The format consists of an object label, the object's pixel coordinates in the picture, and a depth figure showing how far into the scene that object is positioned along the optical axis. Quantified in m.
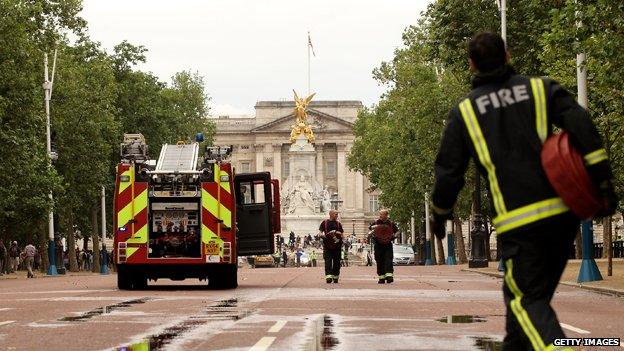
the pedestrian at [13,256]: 72.38
